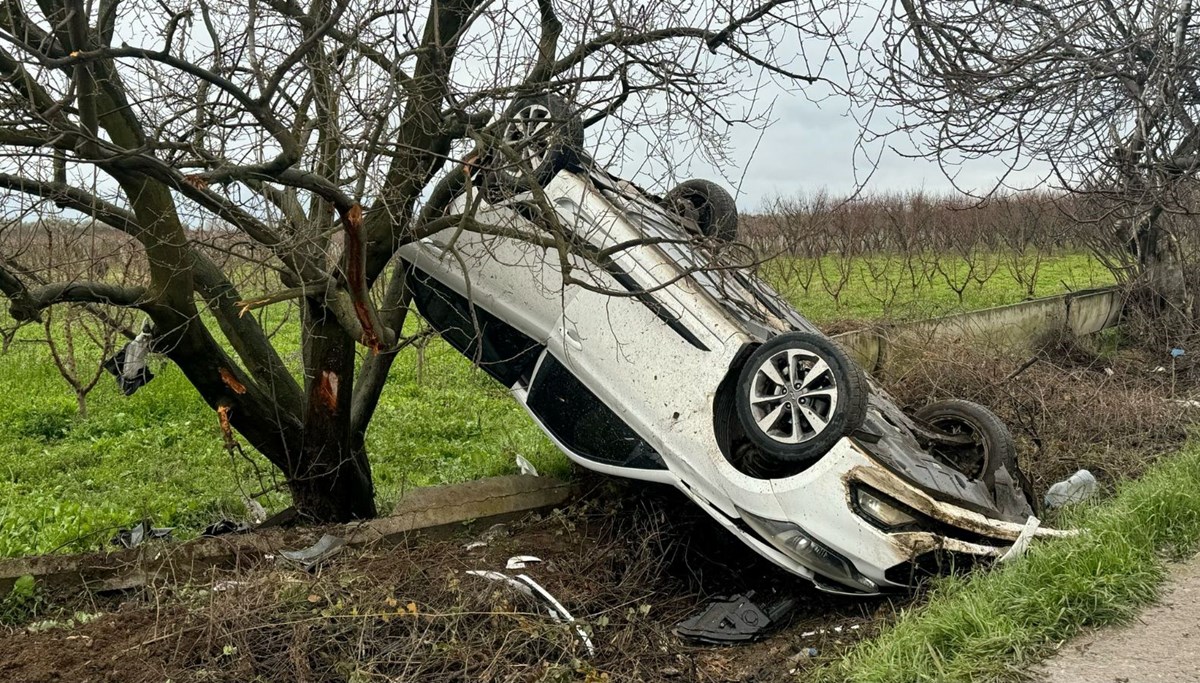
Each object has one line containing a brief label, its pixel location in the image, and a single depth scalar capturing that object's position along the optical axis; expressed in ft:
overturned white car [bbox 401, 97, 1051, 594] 14.01
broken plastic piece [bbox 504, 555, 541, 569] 15.79
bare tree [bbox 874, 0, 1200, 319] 21.33
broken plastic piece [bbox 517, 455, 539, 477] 21.00
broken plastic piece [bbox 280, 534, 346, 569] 15.01
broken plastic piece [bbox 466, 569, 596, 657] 13.53
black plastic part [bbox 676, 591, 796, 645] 14.49
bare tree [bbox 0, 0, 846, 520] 13.11
